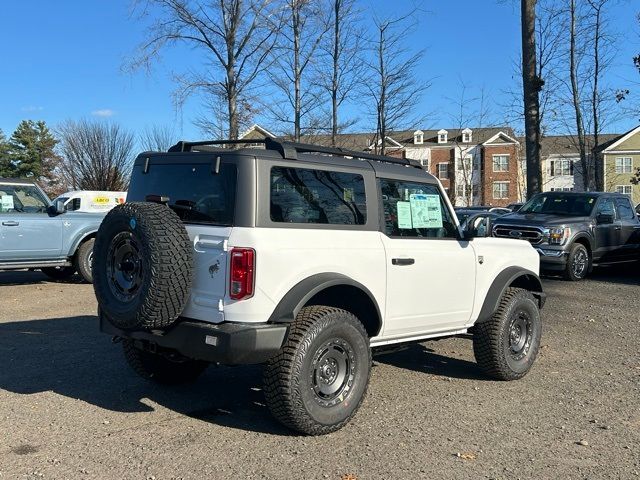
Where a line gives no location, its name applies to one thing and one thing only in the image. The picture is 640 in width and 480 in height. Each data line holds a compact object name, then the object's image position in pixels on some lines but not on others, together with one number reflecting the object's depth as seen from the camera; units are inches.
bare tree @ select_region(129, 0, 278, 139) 705.0
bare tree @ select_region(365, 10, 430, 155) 812.0
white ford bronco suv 154.6
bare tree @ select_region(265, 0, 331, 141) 757.0
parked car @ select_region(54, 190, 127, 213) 945.7
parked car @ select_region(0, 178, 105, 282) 428.1
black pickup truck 487.5
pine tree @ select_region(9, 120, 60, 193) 2133.4
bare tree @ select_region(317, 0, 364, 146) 805.9
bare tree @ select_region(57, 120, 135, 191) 1437.0
